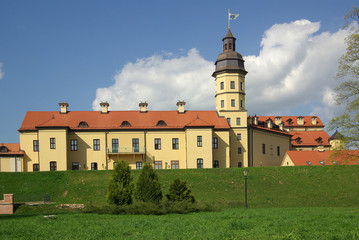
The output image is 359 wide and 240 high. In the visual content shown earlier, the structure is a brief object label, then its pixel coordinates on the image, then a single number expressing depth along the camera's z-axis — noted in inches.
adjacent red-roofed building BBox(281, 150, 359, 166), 1887.3
